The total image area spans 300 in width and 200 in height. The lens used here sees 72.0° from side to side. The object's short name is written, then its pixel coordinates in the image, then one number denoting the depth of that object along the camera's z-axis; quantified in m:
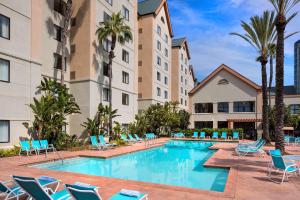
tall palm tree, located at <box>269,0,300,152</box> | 12.84
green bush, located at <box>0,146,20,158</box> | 12.70
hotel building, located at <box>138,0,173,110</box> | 32.53
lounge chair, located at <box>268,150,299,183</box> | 7.62
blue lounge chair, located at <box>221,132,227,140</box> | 26.28
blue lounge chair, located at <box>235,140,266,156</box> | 13.29
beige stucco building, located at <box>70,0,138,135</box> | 20.14
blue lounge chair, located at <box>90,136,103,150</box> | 16.08
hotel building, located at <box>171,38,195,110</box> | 44.15
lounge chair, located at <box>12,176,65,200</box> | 4.55
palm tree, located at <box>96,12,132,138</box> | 20.15
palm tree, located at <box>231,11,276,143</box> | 17.86
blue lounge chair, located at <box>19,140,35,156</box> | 12.91
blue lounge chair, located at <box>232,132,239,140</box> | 25.99
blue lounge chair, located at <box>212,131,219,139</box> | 26.77
